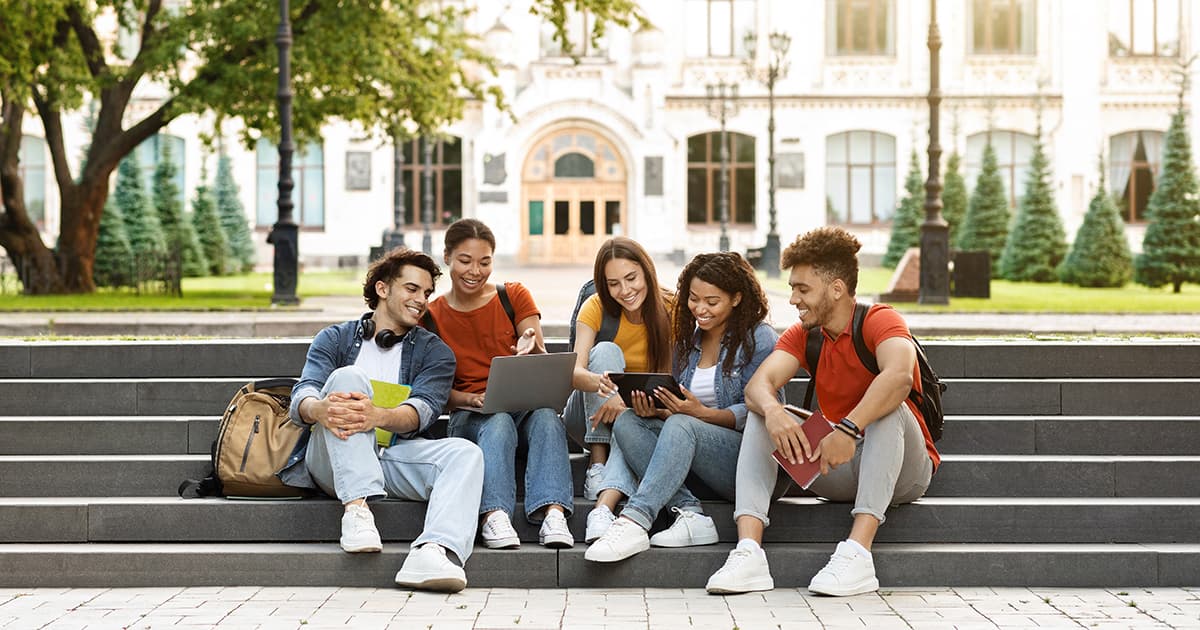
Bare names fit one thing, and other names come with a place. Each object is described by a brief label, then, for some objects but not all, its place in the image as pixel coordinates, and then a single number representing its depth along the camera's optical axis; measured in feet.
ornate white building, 139.23
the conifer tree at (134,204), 120.57
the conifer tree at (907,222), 124.57
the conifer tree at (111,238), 102.09
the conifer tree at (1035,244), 108.78
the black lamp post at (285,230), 64.80
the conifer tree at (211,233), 125.29
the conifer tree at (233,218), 134.31
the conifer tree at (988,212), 119.75
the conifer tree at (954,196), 127.54
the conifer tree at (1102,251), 96.12
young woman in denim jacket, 20.95
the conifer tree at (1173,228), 93.09
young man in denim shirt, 20.43
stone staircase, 20.76
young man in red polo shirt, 20.04
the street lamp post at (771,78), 112.57
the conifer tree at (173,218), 119.34
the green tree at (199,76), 69.00
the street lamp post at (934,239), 64.64
